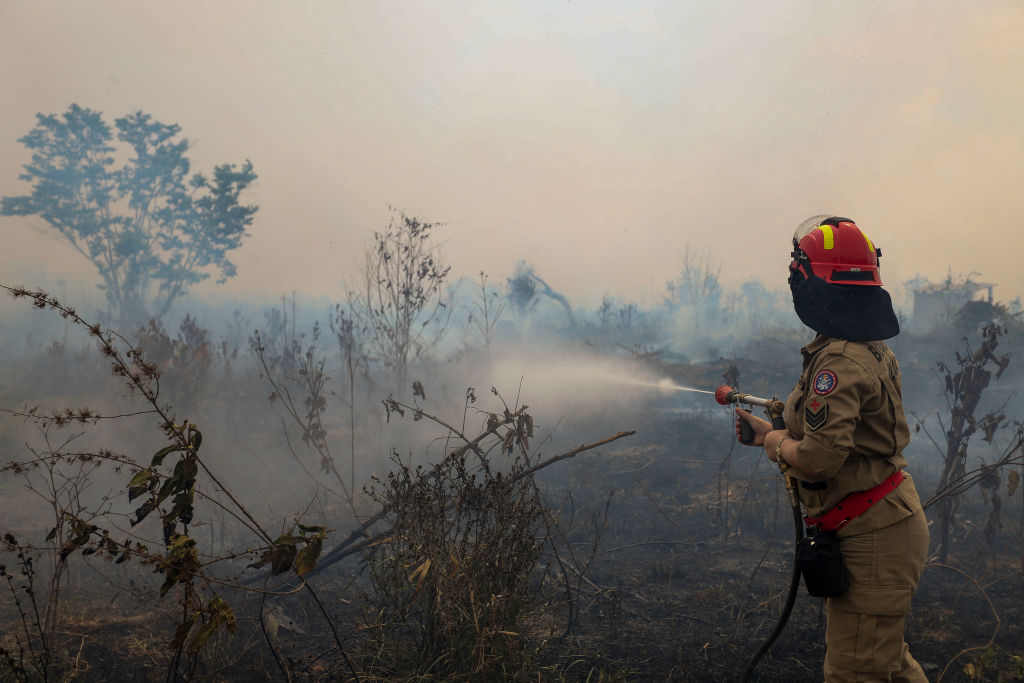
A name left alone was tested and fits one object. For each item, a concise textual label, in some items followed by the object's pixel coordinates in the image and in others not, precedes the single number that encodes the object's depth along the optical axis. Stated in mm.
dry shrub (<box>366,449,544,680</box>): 2943
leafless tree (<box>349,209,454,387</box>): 9531
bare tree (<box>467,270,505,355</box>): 11983
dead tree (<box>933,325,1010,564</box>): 5039
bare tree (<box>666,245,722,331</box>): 31812
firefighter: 2410
